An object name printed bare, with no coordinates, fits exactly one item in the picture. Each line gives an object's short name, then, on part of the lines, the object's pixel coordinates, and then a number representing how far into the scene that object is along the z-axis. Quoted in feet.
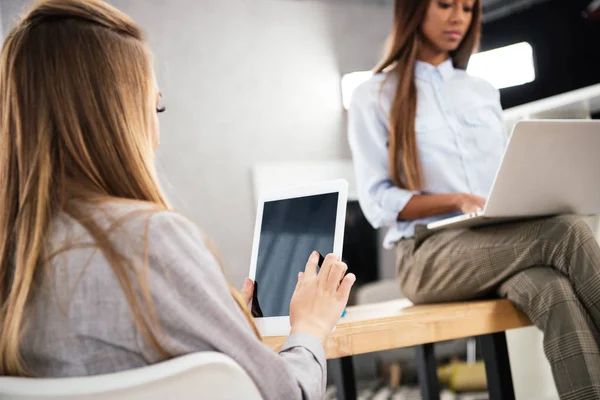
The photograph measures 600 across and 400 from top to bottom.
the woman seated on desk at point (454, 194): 4.21
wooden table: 3.77
